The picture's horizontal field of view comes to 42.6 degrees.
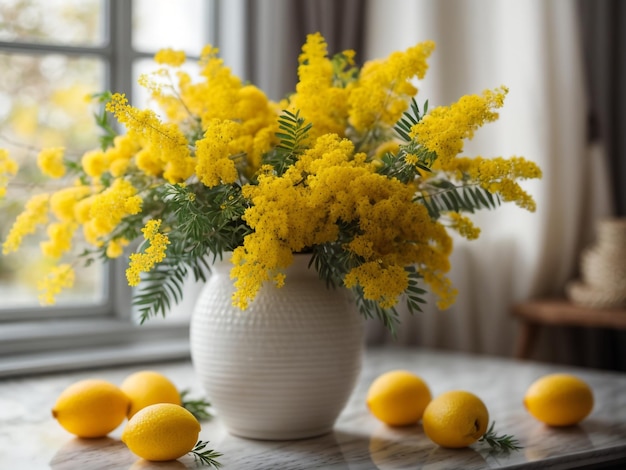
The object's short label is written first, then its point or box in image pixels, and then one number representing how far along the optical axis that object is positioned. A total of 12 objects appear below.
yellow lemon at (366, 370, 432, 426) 1.07
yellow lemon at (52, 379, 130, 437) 0.99
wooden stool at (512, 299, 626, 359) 1.84
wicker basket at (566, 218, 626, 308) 1.90
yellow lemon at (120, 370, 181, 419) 1.05
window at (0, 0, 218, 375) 1.80
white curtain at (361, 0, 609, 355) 2.03
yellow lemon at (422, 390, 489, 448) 0.95
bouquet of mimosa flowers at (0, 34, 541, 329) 0.86
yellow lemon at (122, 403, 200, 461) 0.88
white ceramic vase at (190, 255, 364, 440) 0.96
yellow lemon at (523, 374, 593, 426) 1.08
